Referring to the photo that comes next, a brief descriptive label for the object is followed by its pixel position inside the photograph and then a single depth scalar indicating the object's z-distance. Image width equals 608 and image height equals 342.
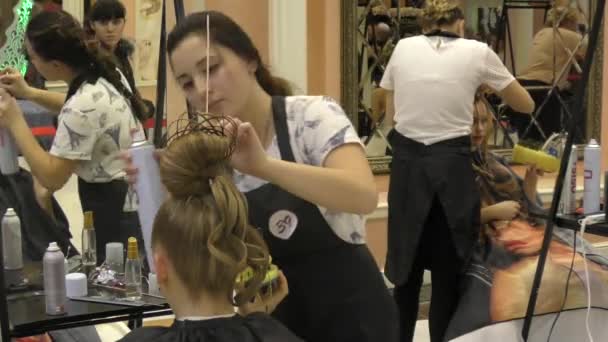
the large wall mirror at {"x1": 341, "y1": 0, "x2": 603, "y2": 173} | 7.86
